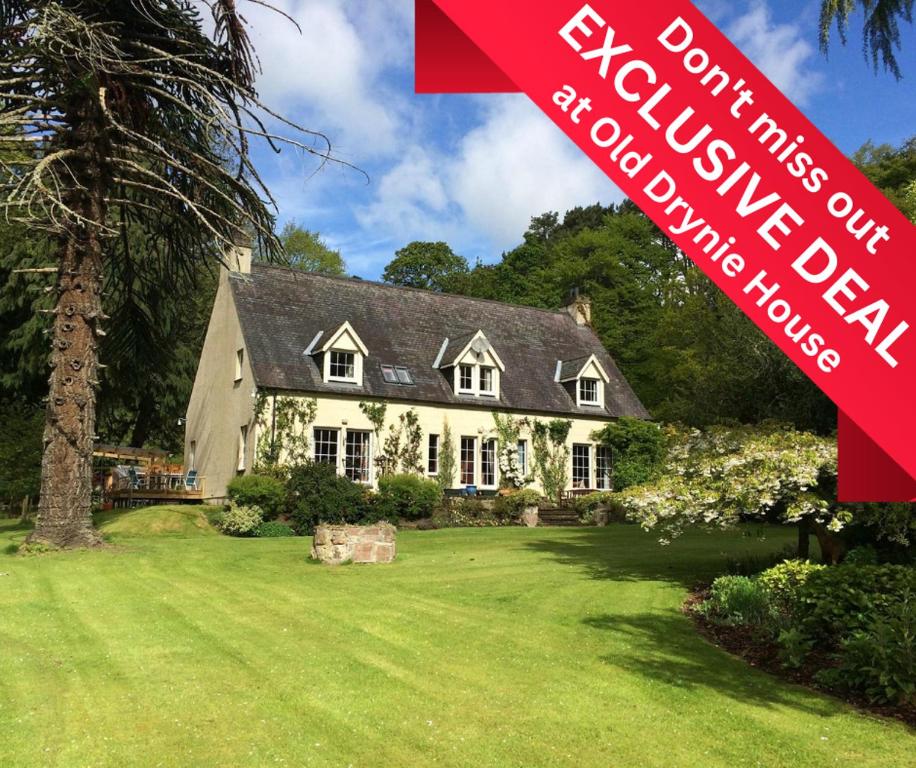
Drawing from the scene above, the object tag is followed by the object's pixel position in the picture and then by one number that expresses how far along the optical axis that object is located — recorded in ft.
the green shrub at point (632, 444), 102.06
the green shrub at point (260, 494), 72.79
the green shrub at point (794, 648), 24.80
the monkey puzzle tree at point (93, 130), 47.60
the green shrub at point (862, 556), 33.06
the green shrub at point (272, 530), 68.69
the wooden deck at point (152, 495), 87.56
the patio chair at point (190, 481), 96.01
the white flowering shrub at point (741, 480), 32.76
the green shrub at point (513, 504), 86.69
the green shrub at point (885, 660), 20.97
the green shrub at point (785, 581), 30.12
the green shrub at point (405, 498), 78.02
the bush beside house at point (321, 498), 71.10
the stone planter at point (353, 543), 46.75
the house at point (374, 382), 85.92
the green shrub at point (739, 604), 30.66
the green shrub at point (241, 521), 68.39
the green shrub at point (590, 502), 89.15
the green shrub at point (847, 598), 23.47
